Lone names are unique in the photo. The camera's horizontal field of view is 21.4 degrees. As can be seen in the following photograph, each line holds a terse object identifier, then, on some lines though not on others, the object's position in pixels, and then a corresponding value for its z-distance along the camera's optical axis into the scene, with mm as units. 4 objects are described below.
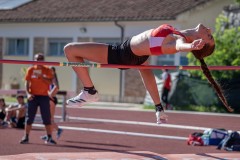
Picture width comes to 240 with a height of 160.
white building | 30391
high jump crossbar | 8602
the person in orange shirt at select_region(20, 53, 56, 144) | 13766
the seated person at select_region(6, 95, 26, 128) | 17328
